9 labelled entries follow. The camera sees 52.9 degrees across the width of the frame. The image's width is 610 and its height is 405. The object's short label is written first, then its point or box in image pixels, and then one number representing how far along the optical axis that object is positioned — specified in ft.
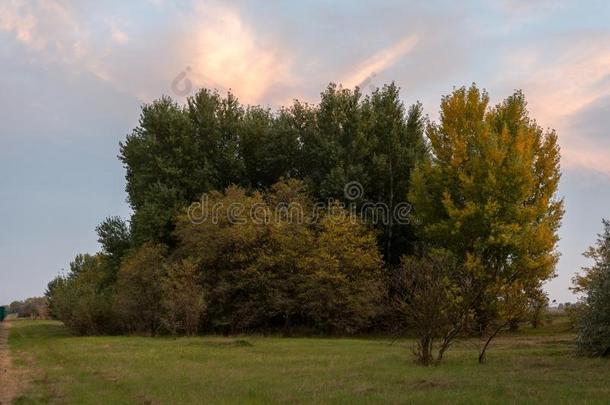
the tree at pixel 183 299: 134.62
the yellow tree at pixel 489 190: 133.08
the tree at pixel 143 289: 148.87
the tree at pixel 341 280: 139.23
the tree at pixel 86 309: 158.30
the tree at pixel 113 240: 180.86
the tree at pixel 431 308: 70.74
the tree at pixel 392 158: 163.32
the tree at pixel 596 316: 76.43
